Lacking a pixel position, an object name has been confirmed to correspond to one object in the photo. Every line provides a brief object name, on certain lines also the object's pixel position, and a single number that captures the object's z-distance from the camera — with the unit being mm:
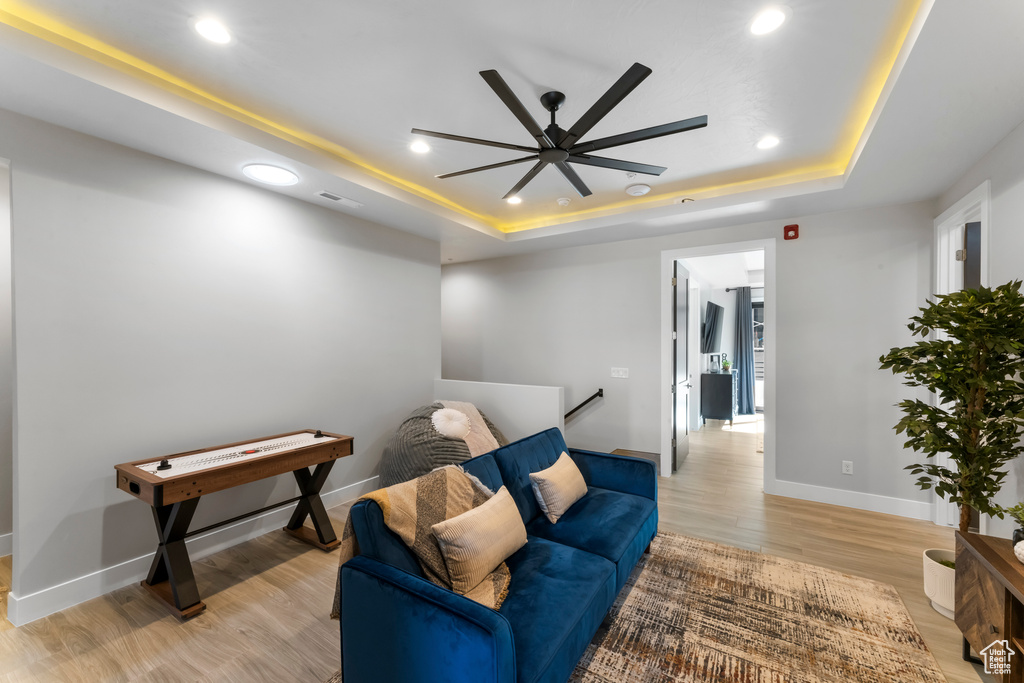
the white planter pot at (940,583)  2150
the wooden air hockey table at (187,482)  2178
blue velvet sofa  1256
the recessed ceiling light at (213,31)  1827
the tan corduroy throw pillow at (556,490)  2354
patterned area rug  1798
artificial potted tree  1946
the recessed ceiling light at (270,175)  2834
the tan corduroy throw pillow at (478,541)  1612
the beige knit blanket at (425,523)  1583
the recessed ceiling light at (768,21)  1719
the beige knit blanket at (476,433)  3736
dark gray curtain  7801
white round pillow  3664
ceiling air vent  3334
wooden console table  1531
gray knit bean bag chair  3521
